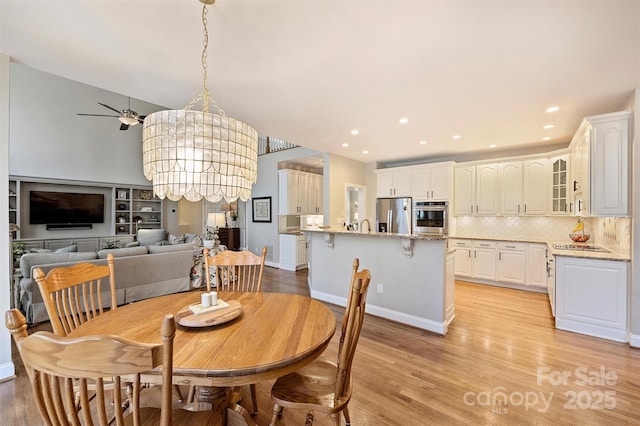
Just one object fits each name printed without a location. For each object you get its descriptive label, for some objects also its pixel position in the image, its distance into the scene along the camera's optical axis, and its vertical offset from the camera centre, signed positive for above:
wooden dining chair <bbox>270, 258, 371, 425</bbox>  1.31 -0.93
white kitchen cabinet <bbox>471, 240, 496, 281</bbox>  4.94 -0.89
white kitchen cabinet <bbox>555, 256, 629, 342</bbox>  2.84 -0.93
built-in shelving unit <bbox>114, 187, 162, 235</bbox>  7.85 +0.07
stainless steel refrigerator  6.00 -0.05
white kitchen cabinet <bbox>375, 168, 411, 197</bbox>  6.04 +0.70
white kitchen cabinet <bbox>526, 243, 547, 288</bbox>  4.49 -0.89
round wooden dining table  1.06 -0.61
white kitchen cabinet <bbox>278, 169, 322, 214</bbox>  6.66 +0.53
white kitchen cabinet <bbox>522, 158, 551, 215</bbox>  4.71 +0.48
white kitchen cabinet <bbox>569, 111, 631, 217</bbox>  2.84 +0.54
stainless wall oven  5.53 -0.09
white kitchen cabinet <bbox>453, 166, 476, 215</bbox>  5.43 +0.47
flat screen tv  6.50 +0.11
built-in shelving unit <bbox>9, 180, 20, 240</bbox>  6.14 +0.28
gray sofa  3.13 -0.83
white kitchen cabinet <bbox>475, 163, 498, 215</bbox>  5.19 +0.47
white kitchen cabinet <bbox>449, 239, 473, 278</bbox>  5.20 -0.88
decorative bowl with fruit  4.01 -0.38
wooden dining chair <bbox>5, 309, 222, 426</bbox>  0.71 -0.41
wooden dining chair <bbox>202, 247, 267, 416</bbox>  2.30 -0.41
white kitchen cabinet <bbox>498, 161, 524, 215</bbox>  4.95 +0.47
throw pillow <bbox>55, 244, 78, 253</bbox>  4.37 -0.62
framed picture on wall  7.05 +0.09
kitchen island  3.10 -0.79
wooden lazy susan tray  1.40 -0.58
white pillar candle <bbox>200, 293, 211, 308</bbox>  1.61 -0.53
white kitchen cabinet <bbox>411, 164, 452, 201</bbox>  5.52 +0.64
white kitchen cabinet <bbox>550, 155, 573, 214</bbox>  4.47 +0.47
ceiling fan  4.75 +1.68
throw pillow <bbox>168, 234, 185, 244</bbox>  6.26 -0.66
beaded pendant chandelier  1.56 +0.36
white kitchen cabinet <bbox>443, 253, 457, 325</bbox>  3.12 -0.93
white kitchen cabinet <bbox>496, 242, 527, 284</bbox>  4.66 -0.87
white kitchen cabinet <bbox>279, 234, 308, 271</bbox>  6.42 -0.96
